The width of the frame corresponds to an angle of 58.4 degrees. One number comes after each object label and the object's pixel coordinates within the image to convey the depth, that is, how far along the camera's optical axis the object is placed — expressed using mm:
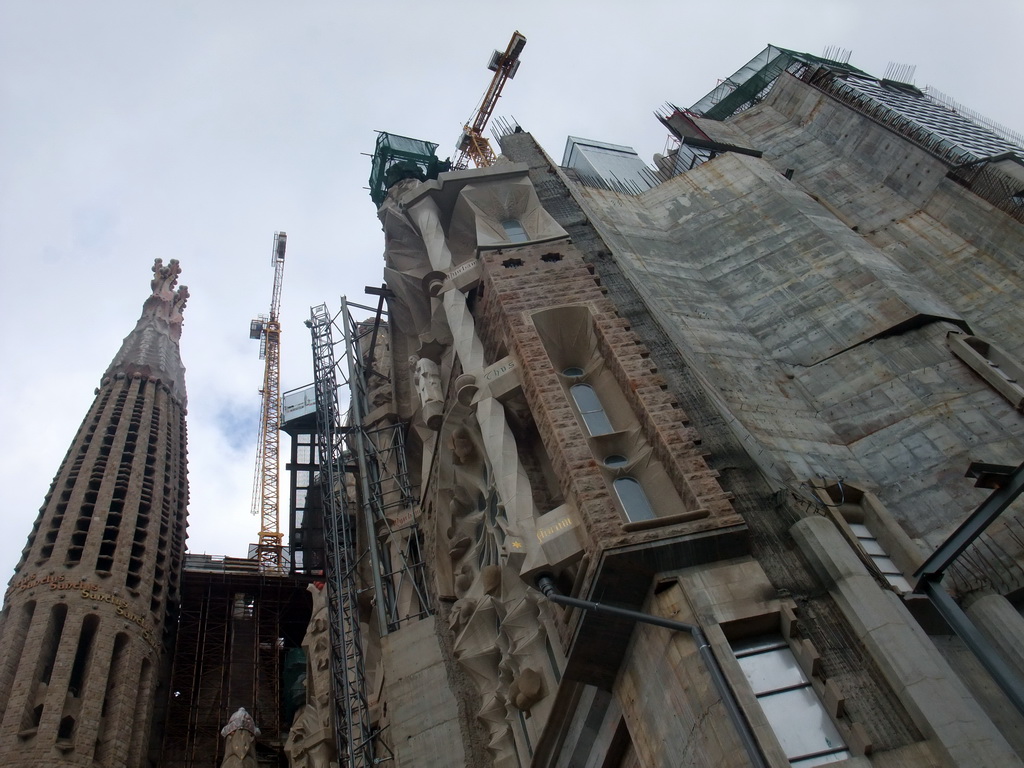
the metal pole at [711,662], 9836
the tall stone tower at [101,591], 32906
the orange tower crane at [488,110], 46219
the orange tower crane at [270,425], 60938
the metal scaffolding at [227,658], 37250
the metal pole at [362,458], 22594
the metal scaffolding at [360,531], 22547
